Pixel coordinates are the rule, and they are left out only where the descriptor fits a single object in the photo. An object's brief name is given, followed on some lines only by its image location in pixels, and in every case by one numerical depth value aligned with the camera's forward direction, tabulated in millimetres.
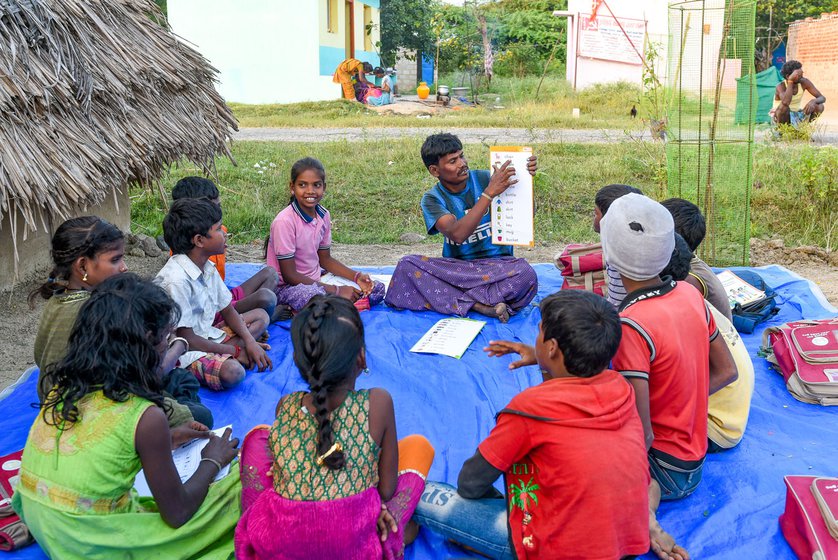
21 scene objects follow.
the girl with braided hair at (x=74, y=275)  2689
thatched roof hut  3854
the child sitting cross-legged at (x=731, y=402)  2762
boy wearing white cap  2242
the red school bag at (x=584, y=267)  4137
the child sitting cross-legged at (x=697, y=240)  3178
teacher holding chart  4406
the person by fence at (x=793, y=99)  10492
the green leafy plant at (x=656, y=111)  6293
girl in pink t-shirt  4441
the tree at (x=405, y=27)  22578
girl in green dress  1981
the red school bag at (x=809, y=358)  3312
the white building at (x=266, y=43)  18016
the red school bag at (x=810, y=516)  2154
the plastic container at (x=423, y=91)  19891
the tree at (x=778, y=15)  19000
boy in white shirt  3449
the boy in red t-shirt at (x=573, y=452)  1922
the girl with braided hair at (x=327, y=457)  1926
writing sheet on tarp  3939
